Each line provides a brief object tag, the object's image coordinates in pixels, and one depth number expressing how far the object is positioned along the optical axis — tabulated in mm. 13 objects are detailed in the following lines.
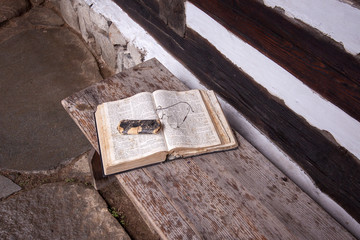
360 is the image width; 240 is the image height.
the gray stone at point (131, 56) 2444
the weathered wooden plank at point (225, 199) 1109
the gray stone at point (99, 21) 2670
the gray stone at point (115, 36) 2533
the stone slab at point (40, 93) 2264
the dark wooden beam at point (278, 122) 1323
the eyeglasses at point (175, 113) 1300
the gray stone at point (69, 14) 3172
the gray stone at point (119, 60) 2670
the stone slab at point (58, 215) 1838
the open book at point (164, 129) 1205
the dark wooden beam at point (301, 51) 1107
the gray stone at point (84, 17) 2871
